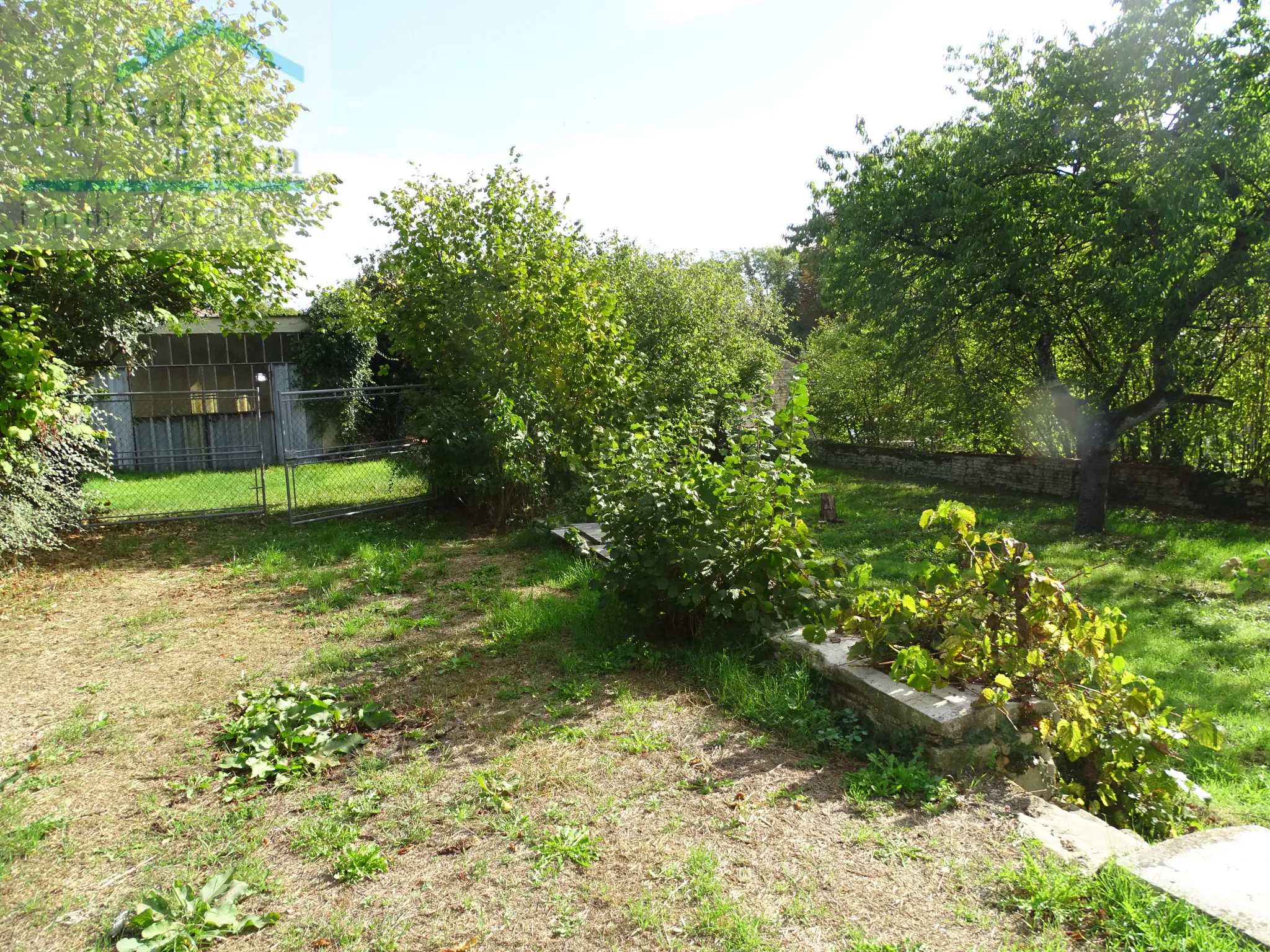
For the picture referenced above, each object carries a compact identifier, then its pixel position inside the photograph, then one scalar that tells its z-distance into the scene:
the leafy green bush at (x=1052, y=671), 3.19
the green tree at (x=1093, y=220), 7.60
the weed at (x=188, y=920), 2.19
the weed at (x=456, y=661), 4.54
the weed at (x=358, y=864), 2.53
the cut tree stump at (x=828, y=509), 10.24
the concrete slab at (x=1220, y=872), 2.13
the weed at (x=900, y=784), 2.96
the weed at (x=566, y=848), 2.58
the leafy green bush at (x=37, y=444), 6.53
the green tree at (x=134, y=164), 5.60
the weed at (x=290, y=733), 3.32
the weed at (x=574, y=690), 4.04
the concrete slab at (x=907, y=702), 3.17
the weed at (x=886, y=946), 2.11
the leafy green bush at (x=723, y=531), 4.29
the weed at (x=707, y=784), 3.07
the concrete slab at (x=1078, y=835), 2.57
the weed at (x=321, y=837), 2.69
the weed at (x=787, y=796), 2.96
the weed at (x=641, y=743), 3.43
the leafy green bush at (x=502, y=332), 8.97
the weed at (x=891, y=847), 2.57
